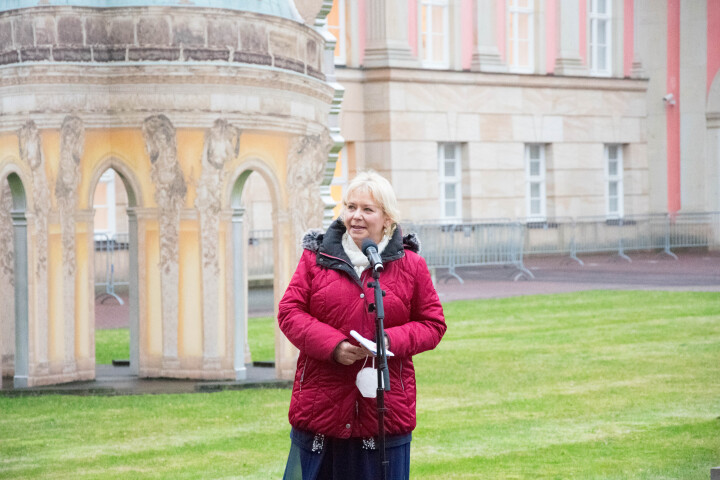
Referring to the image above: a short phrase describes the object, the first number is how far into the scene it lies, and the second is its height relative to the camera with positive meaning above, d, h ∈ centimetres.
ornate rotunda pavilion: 1380 +77
